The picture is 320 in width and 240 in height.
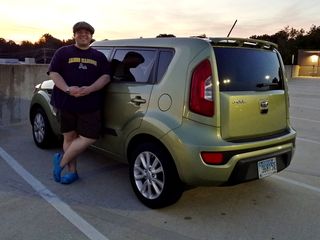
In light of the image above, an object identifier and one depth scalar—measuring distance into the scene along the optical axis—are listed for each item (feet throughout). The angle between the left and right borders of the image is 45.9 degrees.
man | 13.79
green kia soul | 11.09
